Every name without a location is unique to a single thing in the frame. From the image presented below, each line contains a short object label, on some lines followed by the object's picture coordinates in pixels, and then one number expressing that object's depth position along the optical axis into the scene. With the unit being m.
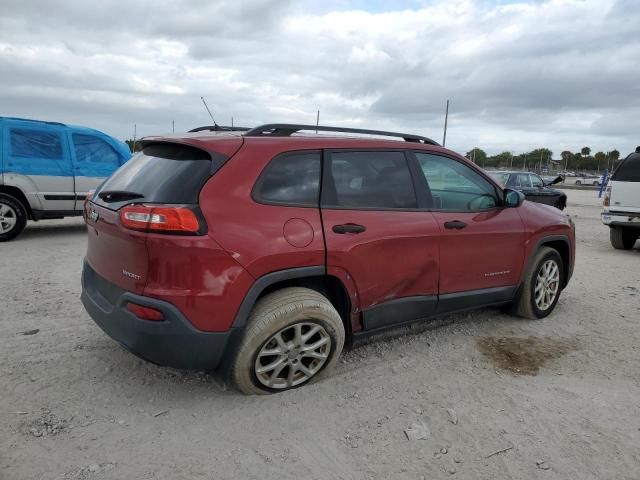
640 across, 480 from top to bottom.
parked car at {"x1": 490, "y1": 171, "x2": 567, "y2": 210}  14.12
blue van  7.57
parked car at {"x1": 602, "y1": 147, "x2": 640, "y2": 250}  8.23
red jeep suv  2.58
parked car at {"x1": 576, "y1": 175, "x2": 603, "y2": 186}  48.97
